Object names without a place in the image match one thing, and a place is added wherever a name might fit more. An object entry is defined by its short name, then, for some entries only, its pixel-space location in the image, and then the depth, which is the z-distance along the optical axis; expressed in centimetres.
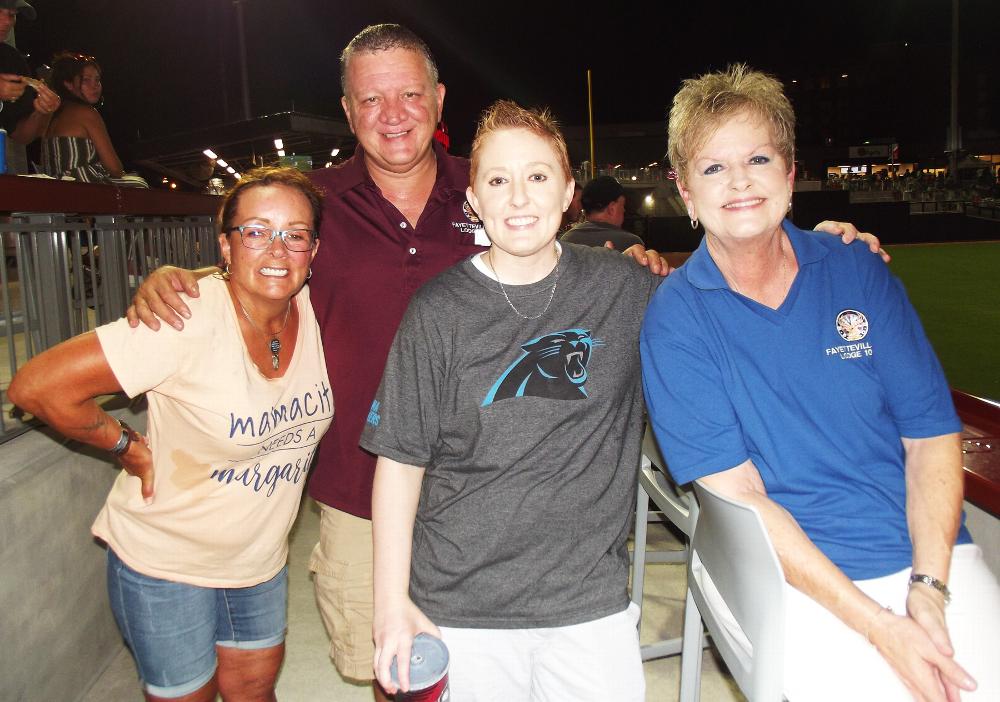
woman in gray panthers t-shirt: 164
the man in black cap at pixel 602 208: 573
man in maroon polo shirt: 231
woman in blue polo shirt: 165
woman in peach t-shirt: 195
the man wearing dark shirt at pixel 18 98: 445
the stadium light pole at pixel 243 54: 1112
